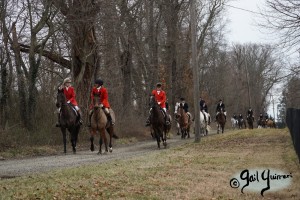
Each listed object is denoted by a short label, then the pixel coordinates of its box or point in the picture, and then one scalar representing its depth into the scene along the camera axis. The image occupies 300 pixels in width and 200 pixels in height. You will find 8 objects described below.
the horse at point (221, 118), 40.53
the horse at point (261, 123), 65.26
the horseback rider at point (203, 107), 37.81
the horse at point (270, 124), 69.24
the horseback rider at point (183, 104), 33.35
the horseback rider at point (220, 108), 40.97
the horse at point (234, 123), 71.62
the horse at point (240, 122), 63.11
